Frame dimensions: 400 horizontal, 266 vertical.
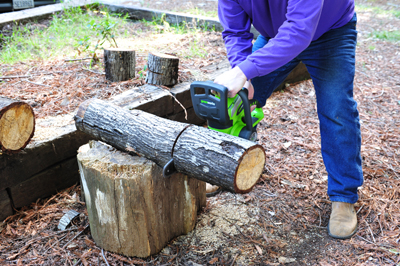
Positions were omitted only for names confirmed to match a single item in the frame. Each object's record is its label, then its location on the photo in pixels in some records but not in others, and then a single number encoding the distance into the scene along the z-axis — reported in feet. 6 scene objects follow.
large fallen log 5.40
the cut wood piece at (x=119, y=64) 10.75
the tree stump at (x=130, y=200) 6.18
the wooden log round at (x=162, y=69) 10.24
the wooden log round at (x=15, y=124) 6.84
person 5.94
